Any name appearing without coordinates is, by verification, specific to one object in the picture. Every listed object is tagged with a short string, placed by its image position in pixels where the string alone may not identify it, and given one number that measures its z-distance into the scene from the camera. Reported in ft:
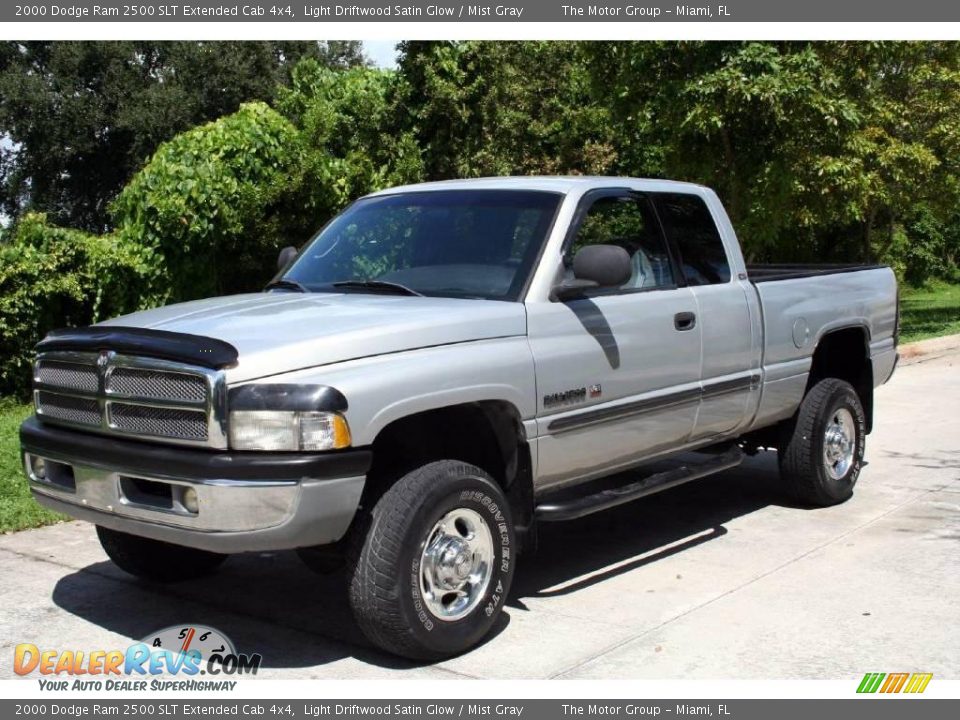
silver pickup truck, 14.52
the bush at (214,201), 37.60
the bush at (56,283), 35.96
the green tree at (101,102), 134.62
